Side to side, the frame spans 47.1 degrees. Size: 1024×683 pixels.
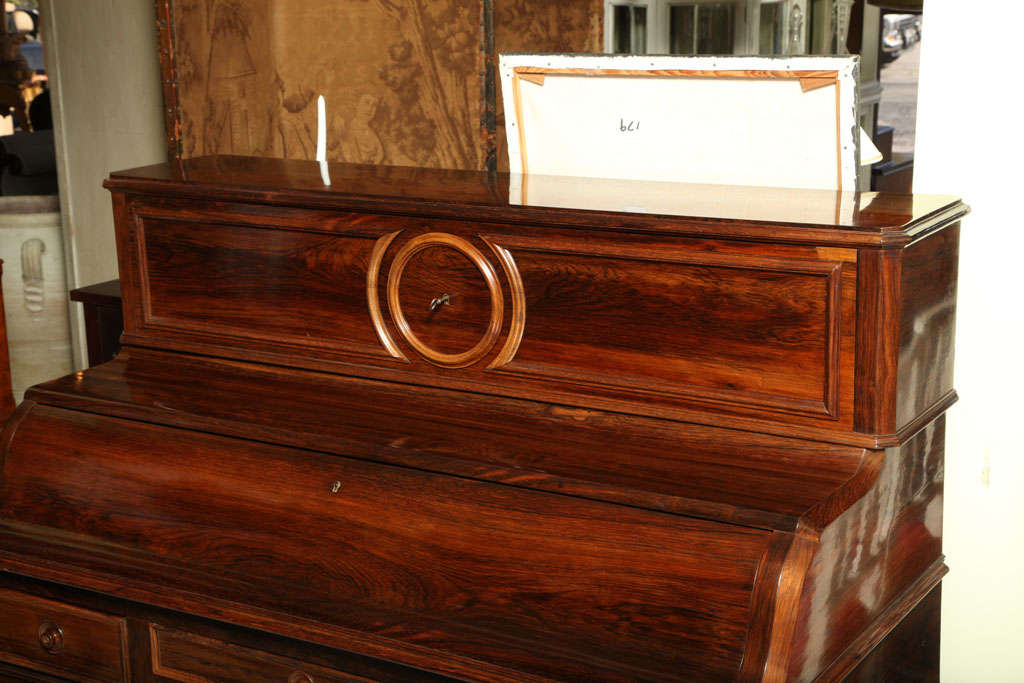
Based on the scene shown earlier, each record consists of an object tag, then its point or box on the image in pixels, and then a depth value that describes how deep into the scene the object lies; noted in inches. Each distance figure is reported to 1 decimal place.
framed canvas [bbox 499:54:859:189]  78.7
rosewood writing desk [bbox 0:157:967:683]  69.6
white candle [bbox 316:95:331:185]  94.4
